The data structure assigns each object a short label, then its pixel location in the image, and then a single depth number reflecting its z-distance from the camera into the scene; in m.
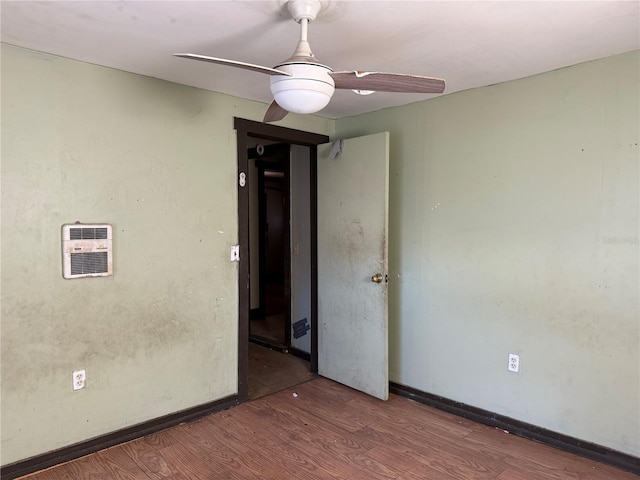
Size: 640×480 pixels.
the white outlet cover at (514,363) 2.65
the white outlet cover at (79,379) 2.37
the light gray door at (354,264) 3.13
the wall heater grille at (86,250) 2.32
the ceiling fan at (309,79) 1.62
